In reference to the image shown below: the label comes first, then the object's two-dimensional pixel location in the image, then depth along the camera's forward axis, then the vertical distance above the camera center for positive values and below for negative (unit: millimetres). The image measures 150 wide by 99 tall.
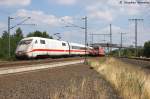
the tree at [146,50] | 131375 -226
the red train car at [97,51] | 84612 -362
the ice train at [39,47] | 42750 +289
